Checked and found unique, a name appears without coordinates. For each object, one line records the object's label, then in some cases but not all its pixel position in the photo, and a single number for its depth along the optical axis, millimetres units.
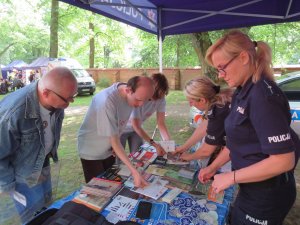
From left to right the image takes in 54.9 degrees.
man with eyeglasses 1633
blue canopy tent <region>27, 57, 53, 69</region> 18809
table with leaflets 1577
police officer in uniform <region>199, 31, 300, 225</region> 1153
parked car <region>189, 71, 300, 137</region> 4793
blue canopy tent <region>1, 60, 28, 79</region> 22039
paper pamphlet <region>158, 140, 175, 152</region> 2602
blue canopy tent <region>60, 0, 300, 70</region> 3391
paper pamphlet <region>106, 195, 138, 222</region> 1569
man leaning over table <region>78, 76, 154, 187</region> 1992
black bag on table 1347
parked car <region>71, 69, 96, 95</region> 14112
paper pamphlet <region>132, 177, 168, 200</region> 1803
